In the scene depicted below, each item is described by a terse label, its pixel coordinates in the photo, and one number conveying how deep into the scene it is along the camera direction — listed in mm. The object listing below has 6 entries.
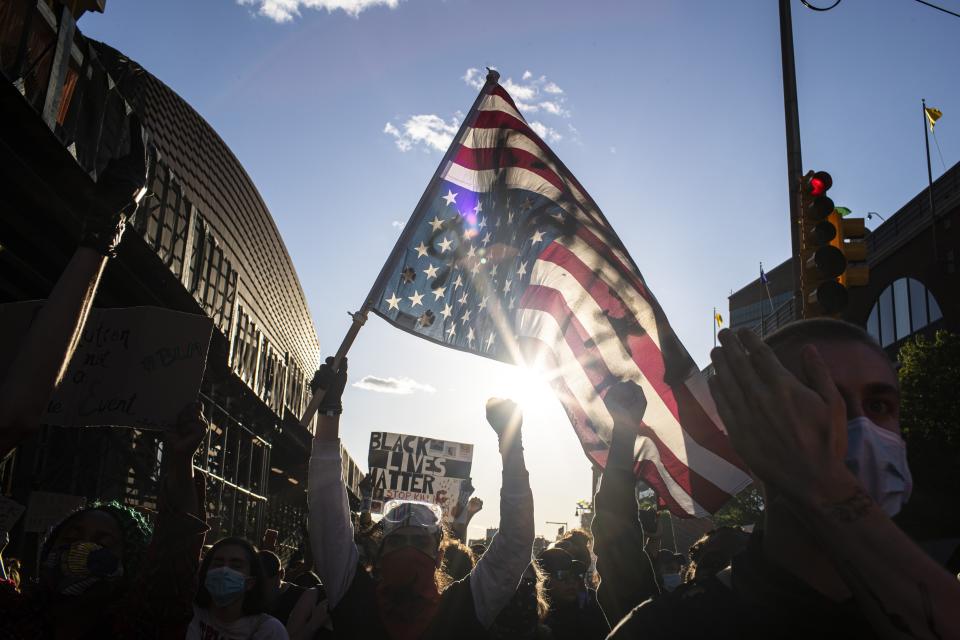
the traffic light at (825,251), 6219
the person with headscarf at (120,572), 2656
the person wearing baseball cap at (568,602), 4766
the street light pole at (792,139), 6751
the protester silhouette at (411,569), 3135
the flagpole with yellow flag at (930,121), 30250
